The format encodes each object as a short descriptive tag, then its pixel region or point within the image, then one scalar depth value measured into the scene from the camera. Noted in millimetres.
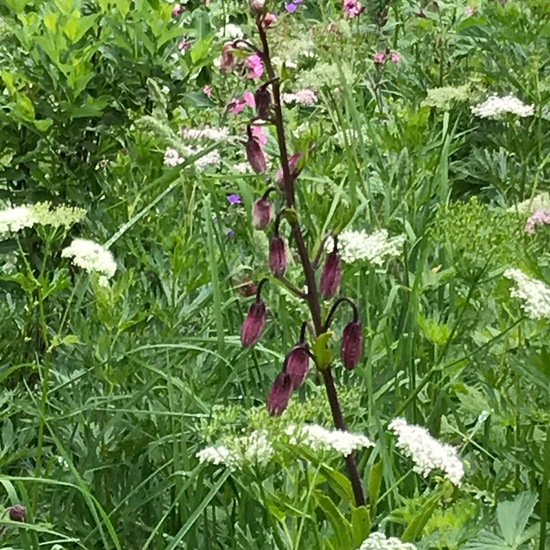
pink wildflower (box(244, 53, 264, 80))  2912
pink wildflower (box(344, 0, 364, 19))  3844
